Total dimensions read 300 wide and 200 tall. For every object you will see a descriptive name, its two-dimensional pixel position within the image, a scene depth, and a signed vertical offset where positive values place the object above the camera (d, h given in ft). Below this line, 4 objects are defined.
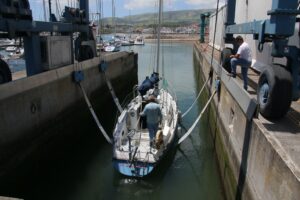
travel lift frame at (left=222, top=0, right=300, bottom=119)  22.29 -2.42
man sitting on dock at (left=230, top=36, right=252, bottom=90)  35.01 -2.46
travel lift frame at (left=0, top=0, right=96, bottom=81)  37.96 +0.70
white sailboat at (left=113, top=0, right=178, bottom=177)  31.68 -12.03
